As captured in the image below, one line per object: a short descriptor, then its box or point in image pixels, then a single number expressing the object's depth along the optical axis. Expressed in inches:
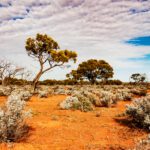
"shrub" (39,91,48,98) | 533.8
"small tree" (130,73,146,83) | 1674.5
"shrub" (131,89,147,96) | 628.4
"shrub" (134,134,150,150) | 138.9
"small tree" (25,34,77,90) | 624.3
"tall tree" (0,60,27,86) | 733.2
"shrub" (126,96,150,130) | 252.1
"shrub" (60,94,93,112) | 350.5
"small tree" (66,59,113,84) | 1324.7
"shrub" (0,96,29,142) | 200.2
